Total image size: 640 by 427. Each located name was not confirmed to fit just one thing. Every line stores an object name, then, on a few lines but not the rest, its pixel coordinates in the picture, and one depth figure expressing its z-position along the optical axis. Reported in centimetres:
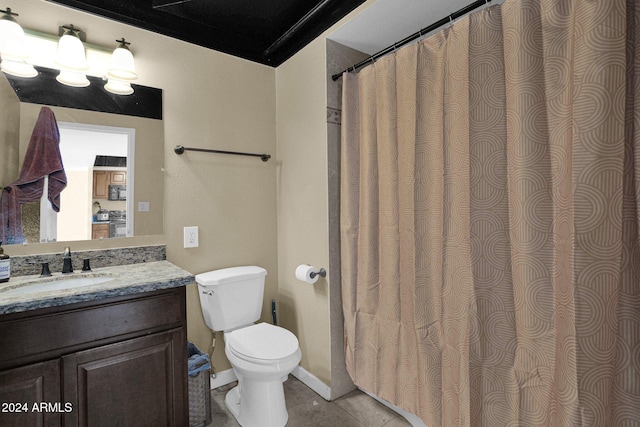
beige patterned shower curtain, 93
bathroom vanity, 111
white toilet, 160
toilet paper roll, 195
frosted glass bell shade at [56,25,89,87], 160
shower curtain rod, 127
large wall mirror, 156
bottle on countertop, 138
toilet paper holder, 196
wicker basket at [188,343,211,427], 169
